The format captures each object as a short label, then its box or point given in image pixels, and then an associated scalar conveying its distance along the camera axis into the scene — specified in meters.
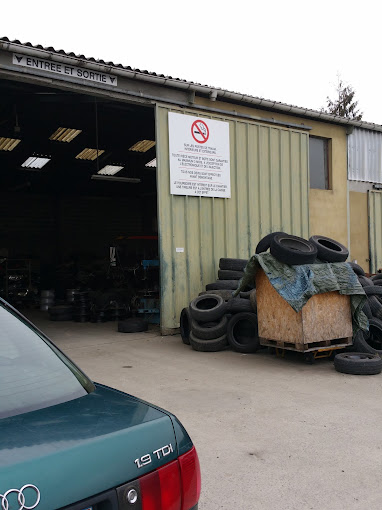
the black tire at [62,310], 12.40
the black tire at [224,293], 8.71
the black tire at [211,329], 7.90
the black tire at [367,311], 7.21
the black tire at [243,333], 7.58
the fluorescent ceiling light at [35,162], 17.81
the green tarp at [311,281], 6.40
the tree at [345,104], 41.28
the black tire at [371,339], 6.87
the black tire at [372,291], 7.59
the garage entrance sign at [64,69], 7.84
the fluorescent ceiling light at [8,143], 15.21
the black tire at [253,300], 7.53
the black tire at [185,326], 8.68
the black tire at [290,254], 6.69
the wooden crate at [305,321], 6.49
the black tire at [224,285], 9.21
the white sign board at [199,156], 9.64
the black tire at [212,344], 7.84
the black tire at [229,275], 9.52
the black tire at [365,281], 7.93
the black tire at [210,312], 7.95
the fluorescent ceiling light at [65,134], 14.34
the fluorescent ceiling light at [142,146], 16.07
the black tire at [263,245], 8.14
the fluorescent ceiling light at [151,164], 18.18
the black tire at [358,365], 6.08
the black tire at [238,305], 7.78
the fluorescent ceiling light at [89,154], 17.23
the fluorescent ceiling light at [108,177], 11.72
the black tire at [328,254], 7.29
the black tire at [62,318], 12.39
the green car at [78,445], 1.42
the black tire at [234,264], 9.62
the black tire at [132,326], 10.01
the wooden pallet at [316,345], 6.56
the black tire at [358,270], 8.78
